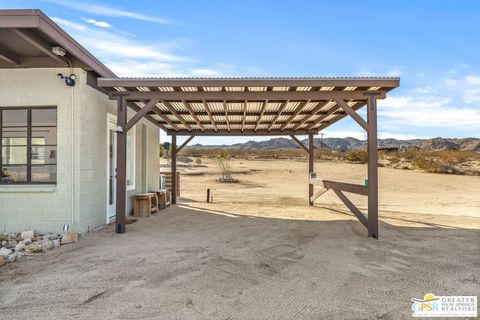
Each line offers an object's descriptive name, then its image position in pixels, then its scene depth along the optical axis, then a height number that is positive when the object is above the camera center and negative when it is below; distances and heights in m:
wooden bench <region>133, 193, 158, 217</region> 9.55 -1.25
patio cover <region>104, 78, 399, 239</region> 6.59 +1.31
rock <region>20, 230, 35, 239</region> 6.37 -1.35
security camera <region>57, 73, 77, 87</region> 6.63 +1.54
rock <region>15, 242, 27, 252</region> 5.71 -1.42
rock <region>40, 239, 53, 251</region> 5.74 -1.40
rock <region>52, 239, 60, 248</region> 6.02 -1.42
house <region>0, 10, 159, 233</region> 6.70 +0.38
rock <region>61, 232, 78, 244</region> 6.21 -1.38
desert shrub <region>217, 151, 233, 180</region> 23.36 -0.49
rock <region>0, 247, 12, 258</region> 5.25 -1.41
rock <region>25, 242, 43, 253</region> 5.62 -1.41
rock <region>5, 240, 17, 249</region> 5.94 -1.45
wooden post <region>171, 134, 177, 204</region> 12.73 -0.37
